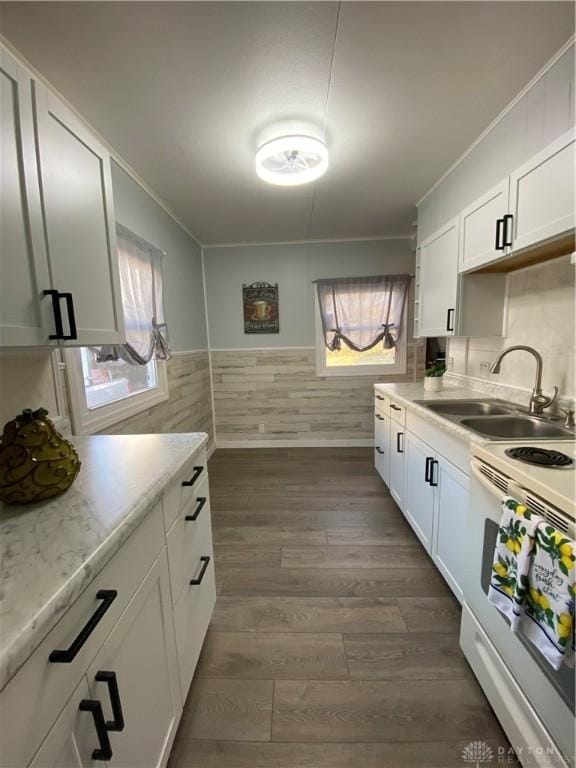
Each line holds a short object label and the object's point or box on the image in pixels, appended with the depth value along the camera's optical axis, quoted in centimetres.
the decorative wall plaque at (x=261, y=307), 388
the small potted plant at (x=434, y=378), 248
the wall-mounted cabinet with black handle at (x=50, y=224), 88
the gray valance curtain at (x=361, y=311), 372
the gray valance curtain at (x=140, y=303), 206
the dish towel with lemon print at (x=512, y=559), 87
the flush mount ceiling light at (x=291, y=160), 182
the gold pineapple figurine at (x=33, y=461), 82
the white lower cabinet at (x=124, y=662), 50
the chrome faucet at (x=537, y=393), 165
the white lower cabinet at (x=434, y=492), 152
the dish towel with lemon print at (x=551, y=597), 76
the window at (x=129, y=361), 170
